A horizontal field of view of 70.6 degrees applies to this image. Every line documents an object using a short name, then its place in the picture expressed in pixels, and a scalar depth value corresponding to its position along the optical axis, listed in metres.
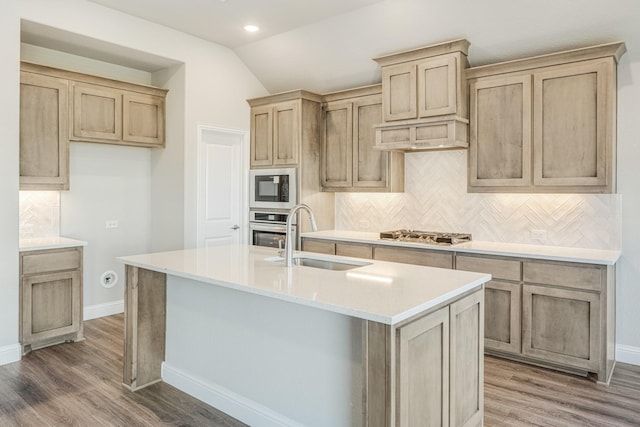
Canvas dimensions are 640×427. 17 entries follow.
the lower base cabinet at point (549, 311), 3.29
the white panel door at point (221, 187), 5.15
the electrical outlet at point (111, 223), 5.02
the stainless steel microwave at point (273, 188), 5.10
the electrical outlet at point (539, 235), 4.03
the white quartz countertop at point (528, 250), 3.34
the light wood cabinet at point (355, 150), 4.82
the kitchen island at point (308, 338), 1.88
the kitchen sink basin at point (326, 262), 2.94
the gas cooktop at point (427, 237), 4.08
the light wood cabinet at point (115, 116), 4.46
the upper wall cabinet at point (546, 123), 3.46
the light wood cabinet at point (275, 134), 5.10
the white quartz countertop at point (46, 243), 3.84
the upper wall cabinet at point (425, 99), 3.98
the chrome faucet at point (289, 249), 2.75
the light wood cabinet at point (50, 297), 3.79
